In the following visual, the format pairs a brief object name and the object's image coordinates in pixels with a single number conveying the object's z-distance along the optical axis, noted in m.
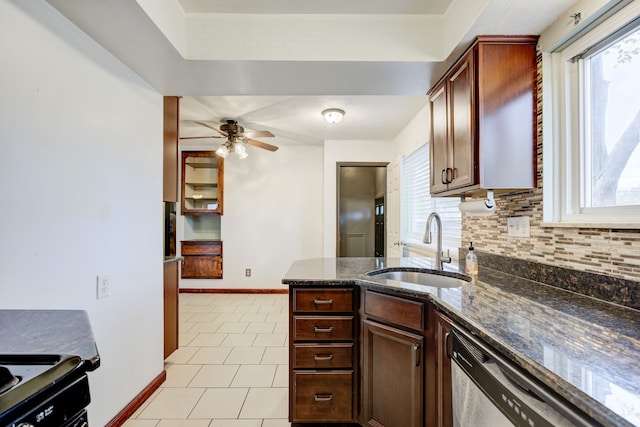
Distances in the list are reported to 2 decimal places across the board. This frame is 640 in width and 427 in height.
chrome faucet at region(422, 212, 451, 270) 1.82
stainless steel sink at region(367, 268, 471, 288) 1.71
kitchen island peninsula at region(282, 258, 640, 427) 0.64
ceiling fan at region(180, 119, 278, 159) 3.36
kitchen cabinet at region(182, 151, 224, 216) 4.66
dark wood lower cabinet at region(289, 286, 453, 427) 1.36
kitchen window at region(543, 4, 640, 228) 1.11
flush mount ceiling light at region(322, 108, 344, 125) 2.99
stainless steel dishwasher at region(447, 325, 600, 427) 0.63
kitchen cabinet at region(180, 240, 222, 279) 4.66
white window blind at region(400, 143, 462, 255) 2.47
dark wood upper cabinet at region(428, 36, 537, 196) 1.48
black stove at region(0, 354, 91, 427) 0.52
